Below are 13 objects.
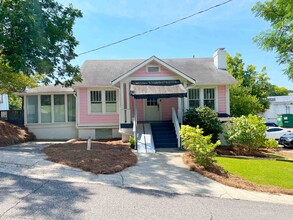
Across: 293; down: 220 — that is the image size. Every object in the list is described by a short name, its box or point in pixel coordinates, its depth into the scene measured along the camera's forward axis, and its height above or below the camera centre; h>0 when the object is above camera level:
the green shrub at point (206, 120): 12.89 -0.38
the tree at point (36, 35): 10.46 +3.94
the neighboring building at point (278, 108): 43.75 +0.79
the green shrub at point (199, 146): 8.26 -1.20
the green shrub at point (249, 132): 12.66 -1.05
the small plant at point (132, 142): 11.98 -1.43
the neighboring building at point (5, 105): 40.13 +1.91
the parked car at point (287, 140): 16.29 -1.97
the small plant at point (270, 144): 15.25 -2.05
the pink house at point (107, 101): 15.15 +0.95
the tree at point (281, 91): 81.44 +7.38
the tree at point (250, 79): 30.00 +4.38
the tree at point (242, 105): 22.08 +0.74
